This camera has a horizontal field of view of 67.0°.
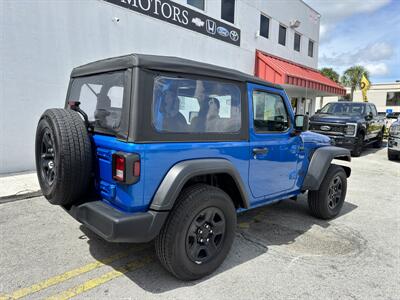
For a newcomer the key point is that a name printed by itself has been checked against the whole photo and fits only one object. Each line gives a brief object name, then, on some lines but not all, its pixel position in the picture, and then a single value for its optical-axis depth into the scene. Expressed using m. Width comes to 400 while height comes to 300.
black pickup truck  10.22
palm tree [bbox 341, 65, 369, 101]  39.41
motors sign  7.95
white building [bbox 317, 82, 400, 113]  40.88
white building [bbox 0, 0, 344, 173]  6.09
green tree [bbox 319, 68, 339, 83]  40.89
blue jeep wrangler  2.42
